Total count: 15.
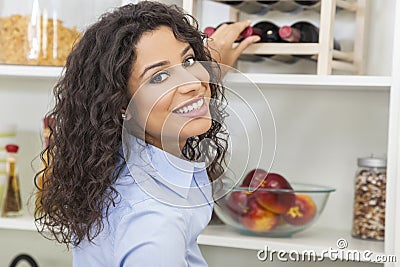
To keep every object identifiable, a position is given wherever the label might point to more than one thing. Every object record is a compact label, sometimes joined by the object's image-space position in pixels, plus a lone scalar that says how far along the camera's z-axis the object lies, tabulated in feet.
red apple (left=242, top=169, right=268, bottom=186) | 3.75
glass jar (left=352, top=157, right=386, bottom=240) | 4.85
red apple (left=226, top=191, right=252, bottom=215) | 4.91
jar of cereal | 5.37
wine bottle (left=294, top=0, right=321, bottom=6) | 4.99
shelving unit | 4.42
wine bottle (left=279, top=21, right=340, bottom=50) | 4.87
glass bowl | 4.87
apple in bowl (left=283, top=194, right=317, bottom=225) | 4.90
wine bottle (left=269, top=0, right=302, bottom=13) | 5.14
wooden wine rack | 4.74
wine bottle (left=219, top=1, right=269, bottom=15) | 5.15
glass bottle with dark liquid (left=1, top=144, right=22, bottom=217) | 5.63
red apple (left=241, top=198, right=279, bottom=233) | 4.89
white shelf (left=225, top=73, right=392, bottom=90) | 4.53
